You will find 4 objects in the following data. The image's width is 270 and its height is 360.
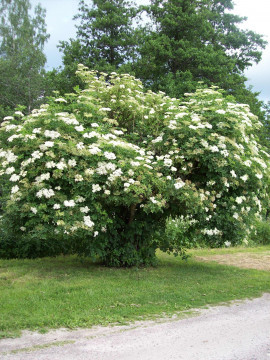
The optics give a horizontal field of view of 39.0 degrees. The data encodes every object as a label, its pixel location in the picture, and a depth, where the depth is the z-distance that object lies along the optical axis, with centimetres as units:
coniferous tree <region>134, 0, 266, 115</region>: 2097
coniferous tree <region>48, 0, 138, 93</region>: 2275
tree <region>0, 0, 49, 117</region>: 2560
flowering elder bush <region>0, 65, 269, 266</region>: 661
